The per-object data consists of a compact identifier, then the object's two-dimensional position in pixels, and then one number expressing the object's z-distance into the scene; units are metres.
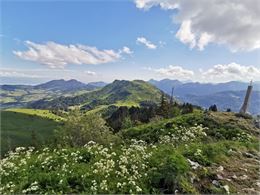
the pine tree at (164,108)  39.26
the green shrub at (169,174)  4.75
